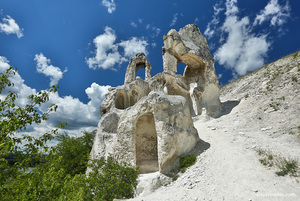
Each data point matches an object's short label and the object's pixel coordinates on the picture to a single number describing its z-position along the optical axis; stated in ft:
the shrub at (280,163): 19.32
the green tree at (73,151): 42.78
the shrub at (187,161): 27.03
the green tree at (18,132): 9.01
